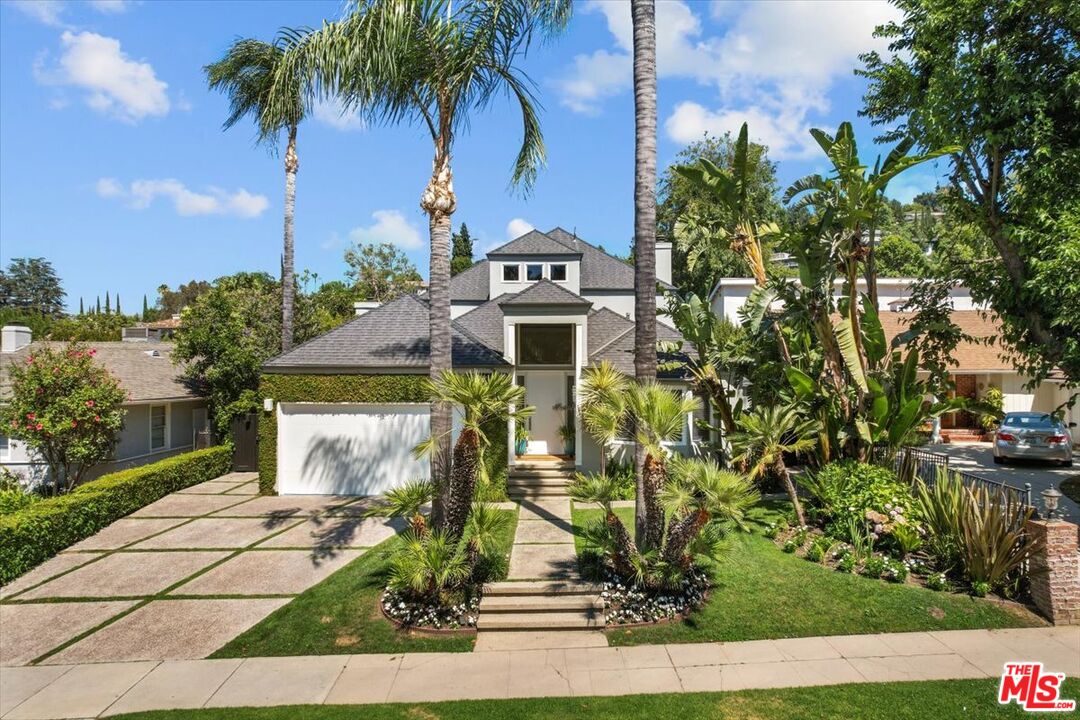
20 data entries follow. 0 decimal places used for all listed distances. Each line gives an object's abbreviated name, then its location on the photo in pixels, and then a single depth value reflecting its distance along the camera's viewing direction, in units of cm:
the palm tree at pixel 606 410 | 820
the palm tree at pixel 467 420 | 839
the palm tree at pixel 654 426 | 800
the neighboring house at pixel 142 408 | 1655
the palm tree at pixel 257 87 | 1773
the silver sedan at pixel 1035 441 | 1653
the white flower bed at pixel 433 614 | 794
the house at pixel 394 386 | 1496
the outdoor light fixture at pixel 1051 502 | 784
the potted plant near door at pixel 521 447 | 1725
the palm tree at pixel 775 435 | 1061
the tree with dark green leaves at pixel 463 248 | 6064
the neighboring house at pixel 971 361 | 2011
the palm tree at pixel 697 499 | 740
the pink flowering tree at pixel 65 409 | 1384
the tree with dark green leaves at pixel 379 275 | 4581
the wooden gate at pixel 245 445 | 1927
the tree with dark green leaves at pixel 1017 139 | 994
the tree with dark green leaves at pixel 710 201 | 3497
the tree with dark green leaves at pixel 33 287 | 7956
